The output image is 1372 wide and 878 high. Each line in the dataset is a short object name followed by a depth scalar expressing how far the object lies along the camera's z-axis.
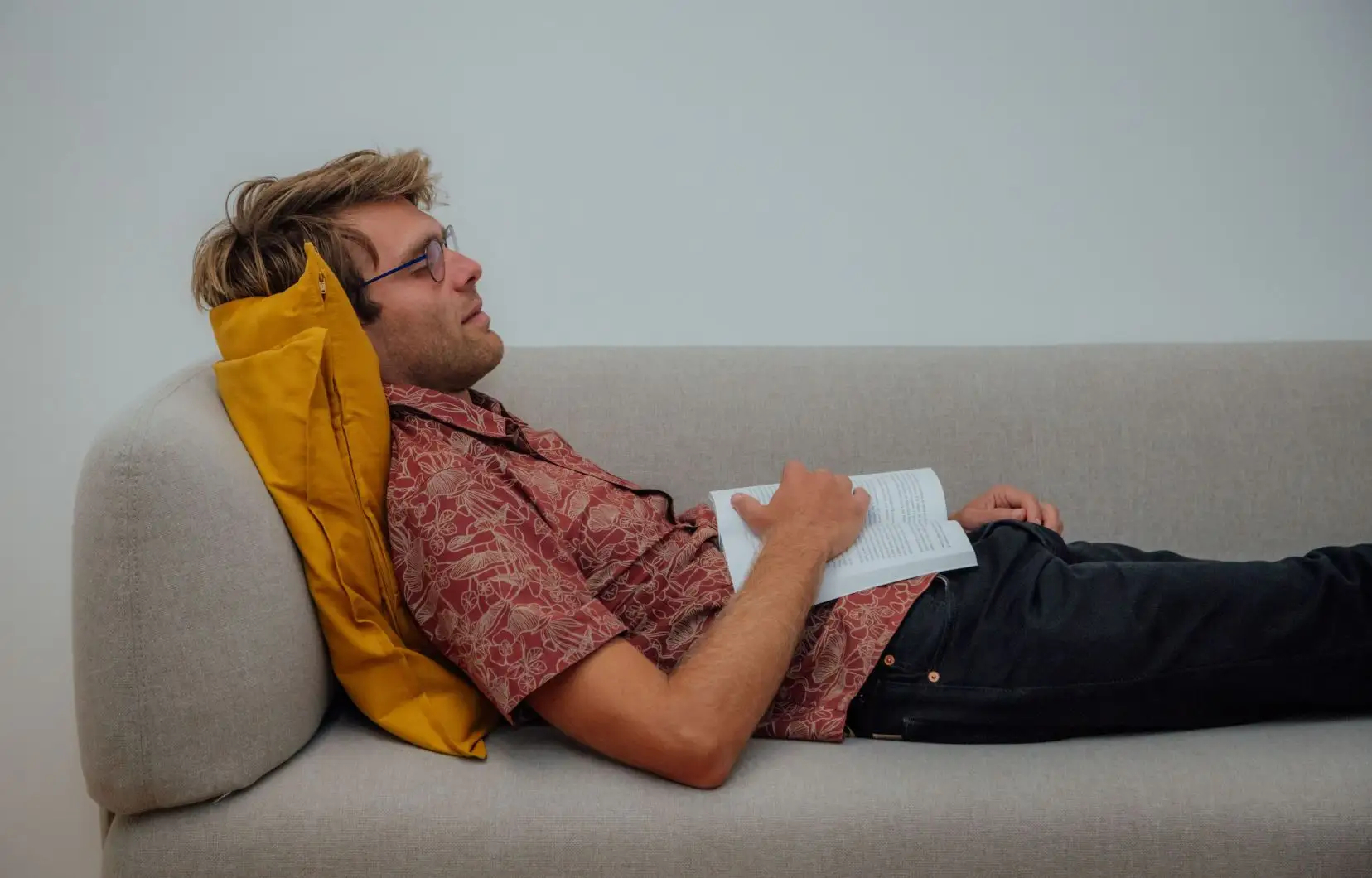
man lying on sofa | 1.20
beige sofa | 1.13
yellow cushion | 1.31
